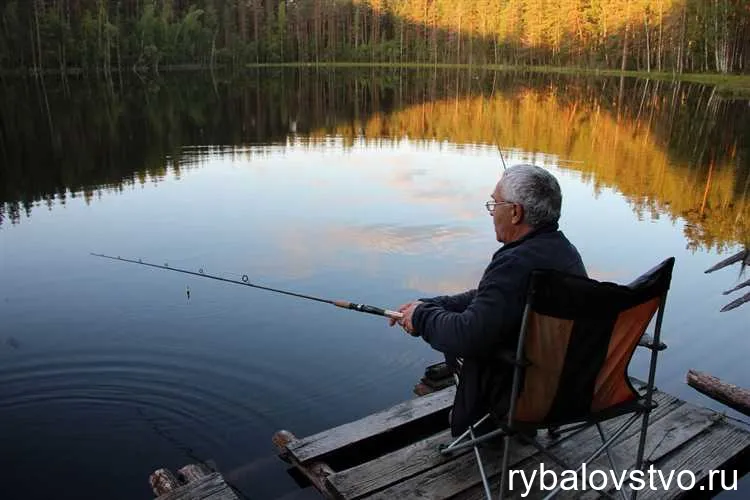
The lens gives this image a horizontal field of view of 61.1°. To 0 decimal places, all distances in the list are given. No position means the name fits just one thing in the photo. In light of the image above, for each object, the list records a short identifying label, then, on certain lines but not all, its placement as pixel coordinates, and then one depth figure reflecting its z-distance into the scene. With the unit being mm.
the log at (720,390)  4845
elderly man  2709
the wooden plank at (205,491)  3338
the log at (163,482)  3629
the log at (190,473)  3731
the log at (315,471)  3582
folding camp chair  2529
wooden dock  3324
